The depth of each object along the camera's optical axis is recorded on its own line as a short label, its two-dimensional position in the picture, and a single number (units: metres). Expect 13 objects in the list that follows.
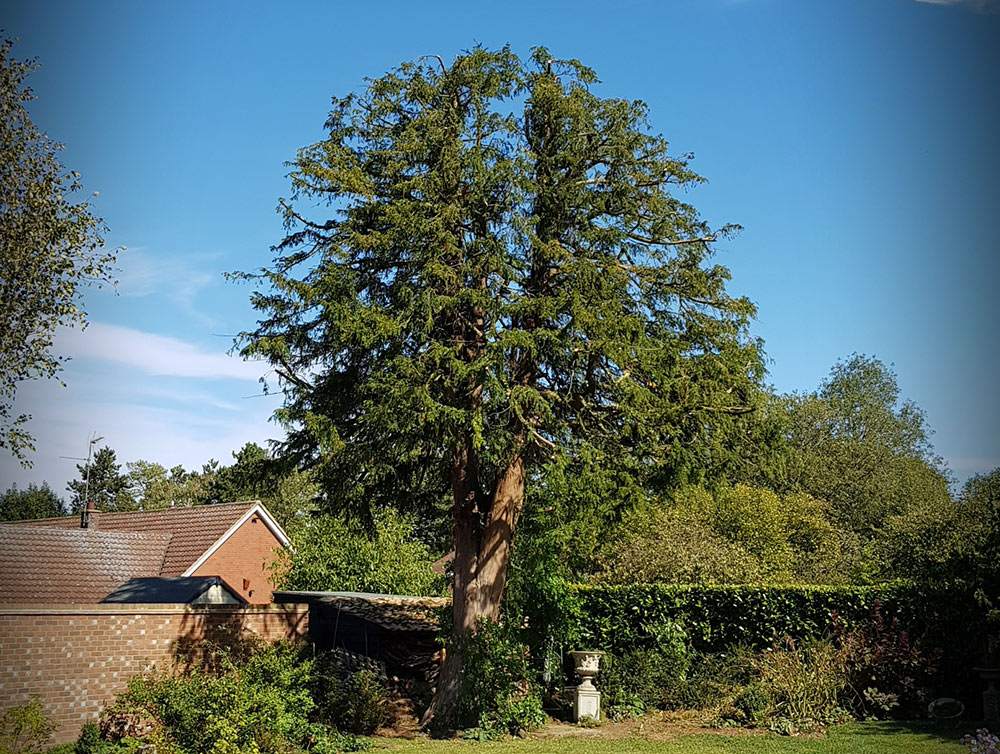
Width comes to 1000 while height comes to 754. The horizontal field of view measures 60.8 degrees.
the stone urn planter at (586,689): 14.29
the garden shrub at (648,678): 14.80
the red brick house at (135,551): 19.53
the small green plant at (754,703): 13.46
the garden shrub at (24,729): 9.66
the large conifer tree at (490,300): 12.68
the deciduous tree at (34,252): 12.88
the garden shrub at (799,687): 13.43
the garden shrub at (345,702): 13.35
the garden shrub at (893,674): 14.08
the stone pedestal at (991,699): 12.84
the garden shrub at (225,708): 10.68
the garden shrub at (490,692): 13.24
